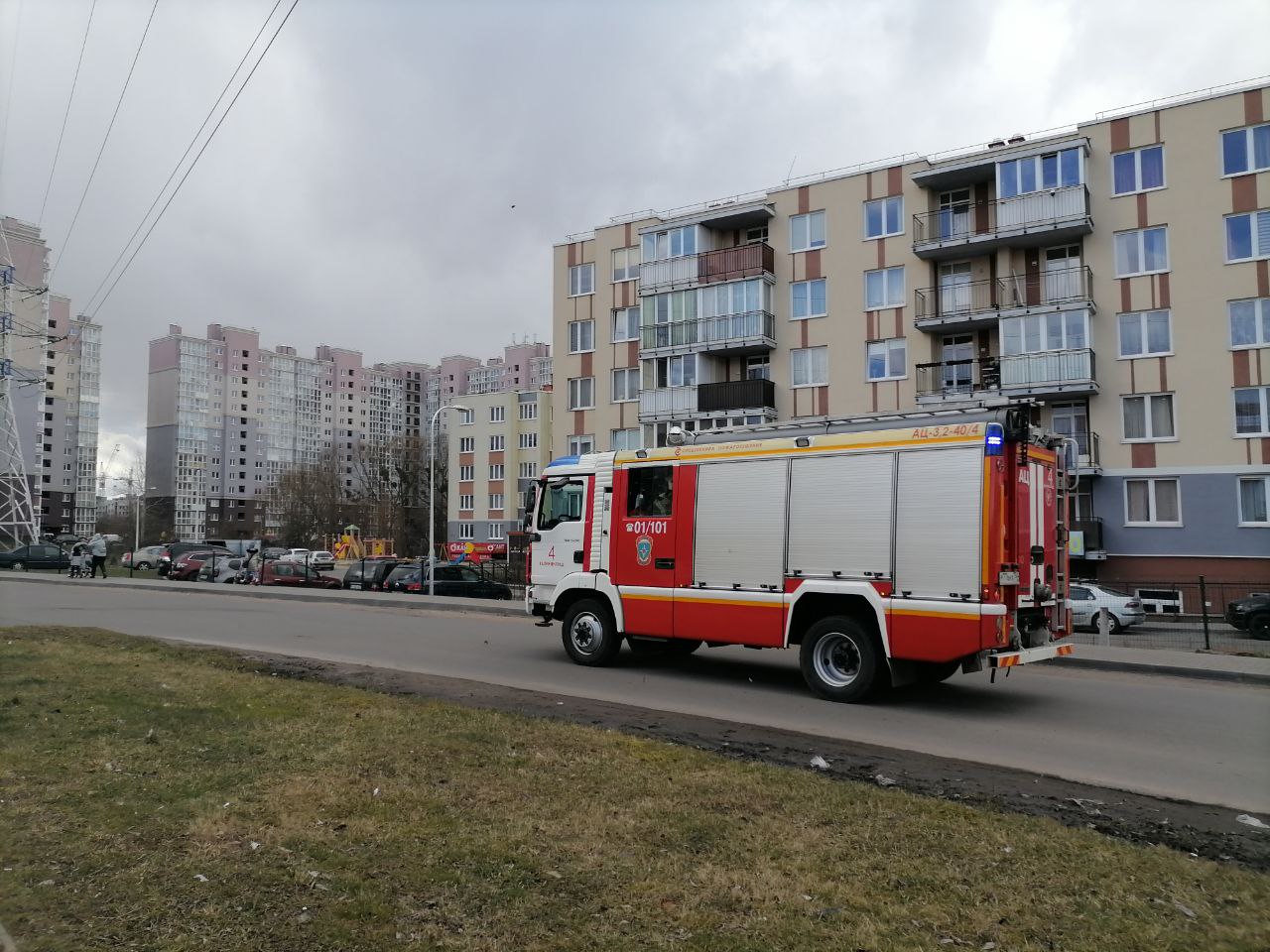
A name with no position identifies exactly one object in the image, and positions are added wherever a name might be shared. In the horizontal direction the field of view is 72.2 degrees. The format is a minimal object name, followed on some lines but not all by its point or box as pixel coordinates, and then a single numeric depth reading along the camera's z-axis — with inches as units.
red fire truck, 364.8
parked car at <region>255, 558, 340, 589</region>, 1398.9
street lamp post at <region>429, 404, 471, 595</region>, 1149.1
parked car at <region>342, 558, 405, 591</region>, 1318.9
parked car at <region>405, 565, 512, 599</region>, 1213.7
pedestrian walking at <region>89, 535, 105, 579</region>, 1427.2
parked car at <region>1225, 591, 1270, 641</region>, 768.9
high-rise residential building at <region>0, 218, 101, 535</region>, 1637.6
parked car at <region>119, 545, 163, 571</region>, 2097.6
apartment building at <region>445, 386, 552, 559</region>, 2694.4
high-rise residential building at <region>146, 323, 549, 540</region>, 4542.3
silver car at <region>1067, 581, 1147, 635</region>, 903.1
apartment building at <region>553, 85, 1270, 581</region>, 1141.1
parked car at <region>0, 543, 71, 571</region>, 1844.2
